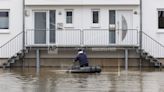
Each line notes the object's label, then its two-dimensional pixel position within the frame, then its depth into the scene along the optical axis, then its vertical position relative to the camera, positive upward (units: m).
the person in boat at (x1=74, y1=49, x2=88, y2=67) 35.94 -0.87
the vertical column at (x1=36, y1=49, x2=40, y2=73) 41.14 -0.98
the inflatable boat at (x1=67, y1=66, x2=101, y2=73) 35.18 -1.46
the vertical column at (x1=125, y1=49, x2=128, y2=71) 41.14 -0.95
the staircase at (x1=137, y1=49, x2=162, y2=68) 41.03 -0.96
